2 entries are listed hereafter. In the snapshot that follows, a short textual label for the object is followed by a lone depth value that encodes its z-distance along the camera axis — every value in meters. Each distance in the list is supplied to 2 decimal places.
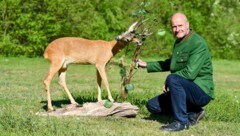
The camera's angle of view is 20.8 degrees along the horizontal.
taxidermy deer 12.04
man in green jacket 9.78
